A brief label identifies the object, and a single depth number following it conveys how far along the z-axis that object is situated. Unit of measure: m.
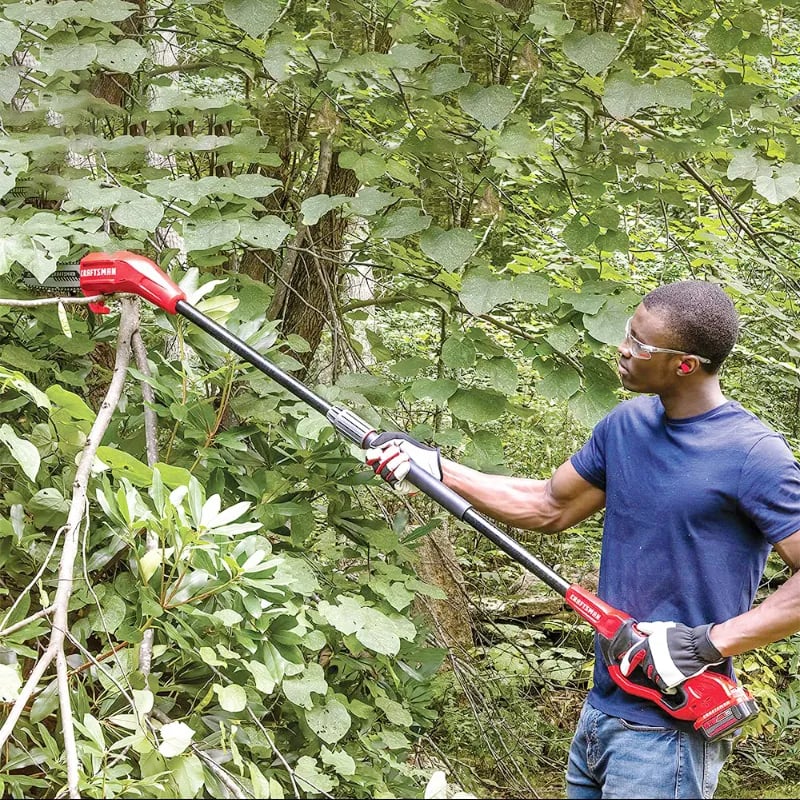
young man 4.08
